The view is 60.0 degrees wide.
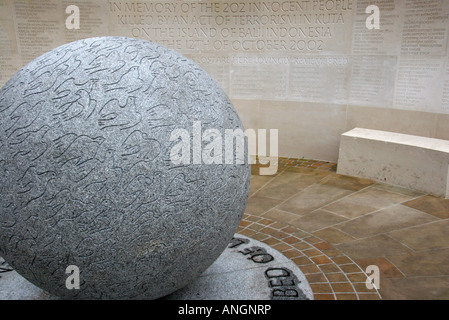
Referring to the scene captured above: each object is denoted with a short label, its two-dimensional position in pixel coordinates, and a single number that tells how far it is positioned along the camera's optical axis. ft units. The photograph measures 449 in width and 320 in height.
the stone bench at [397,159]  20.34
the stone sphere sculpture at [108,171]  8.66
